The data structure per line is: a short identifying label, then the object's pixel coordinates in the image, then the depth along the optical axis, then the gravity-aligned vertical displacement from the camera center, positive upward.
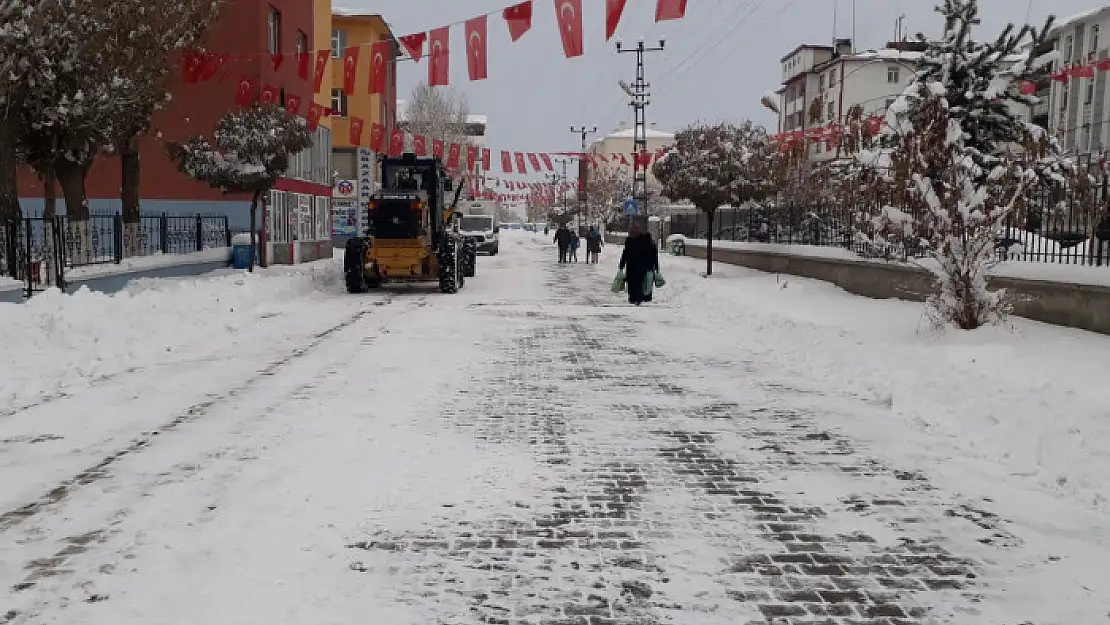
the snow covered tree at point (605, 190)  88.86 +3.79
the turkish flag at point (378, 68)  20.34 +3.63
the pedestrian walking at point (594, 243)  37.53 -0.74
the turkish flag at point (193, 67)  22.86 +4.02
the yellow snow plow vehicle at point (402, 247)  20.00 -0.56
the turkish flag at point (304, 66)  21.60 +3.92
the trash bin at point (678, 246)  41.47 -0.89
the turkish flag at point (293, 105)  25.04 +3.40
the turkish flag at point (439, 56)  17.67 +3.40
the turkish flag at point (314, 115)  25.62 +3.19
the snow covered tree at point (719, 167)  24.39 +1.71
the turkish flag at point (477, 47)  16.48 +3.35
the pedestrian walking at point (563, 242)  36.09 -0.69
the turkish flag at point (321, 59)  20.97 +3.97
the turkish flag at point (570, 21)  14.45 +3.38
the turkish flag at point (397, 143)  35.22 +3.24
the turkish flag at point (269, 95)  26.34 +3.83
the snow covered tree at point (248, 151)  21.77 +1.75
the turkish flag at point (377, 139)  30.44 +2.96
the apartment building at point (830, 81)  67.25 +11.95
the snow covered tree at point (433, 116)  66.38 +8.24
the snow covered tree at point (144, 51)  17.95 +3.56
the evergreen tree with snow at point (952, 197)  11.32 +0.46
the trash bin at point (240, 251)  23.44 -0.83
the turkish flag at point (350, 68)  20.02 +3.53
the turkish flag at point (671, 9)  13.27 +3.31
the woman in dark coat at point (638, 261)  18.20 -0.71
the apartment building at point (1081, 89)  41.03 +7.22
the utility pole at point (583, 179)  73.81 +4.03
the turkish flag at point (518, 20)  15.59 +3.66
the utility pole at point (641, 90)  46.97 +7.39
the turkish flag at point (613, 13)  13.91 +3.40
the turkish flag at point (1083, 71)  16.55 +3.14
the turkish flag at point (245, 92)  25.38 +3.77
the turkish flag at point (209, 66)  23.00 +4.03
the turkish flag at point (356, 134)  31.12 +3.16
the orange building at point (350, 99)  46.41 +6.65
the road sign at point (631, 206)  41.91 +0.98
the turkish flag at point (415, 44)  17.94 +3.69
